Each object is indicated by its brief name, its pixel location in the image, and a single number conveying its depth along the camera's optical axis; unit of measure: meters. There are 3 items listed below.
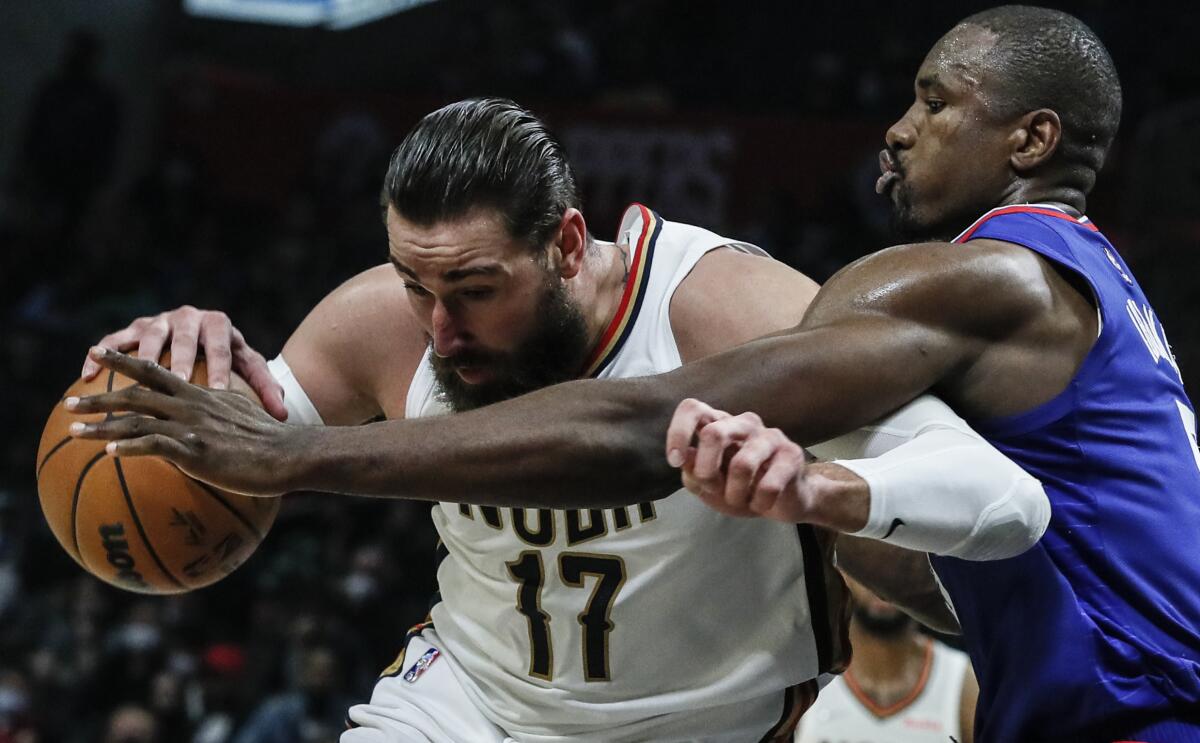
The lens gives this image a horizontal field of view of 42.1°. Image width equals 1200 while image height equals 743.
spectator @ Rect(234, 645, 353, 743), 8.23
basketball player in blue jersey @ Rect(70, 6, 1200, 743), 2.46
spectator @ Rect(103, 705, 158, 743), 8.06
